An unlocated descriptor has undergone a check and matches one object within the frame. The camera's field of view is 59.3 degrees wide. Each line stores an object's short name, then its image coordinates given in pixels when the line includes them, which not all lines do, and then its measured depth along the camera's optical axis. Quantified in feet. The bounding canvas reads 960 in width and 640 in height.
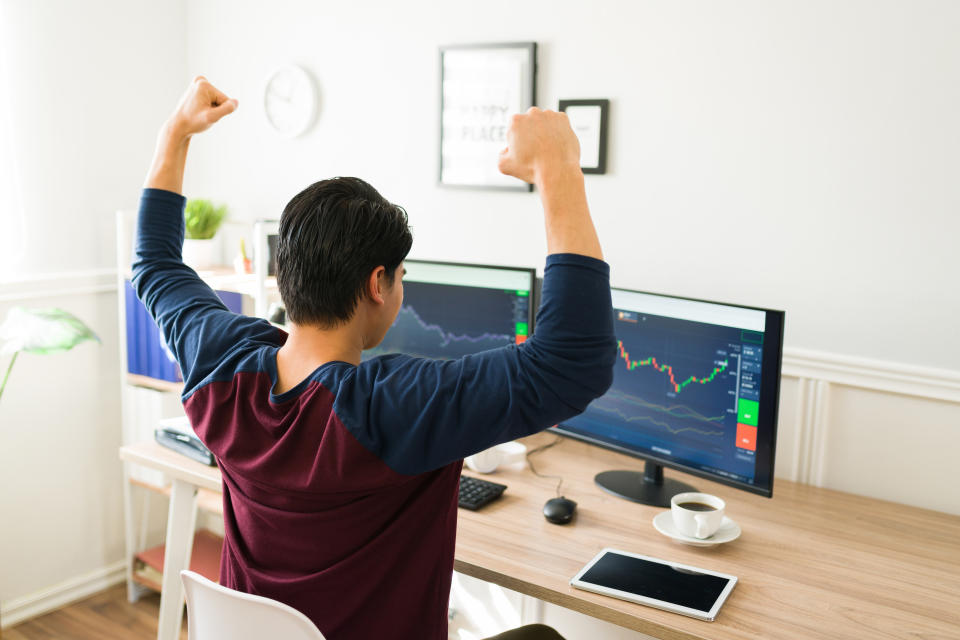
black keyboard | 5.66
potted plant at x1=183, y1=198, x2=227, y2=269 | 8.80
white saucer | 5.10
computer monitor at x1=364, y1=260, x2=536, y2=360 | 6.56
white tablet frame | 4.29
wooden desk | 4.33
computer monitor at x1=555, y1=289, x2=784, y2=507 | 5.36
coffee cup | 5.08
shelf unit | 8.61
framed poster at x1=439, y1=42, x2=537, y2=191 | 7.52
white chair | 3.53
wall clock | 8.93
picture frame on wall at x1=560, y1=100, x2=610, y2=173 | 7.09
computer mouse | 5.41
